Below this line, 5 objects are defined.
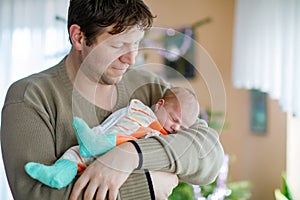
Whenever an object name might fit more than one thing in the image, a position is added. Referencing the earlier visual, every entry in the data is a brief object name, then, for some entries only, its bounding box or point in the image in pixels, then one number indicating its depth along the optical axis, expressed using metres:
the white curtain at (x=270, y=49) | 3.05
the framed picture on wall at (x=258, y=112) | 3.42
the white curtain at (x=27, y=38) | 3.75
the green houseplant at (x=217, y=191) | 2.79
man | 1.17
